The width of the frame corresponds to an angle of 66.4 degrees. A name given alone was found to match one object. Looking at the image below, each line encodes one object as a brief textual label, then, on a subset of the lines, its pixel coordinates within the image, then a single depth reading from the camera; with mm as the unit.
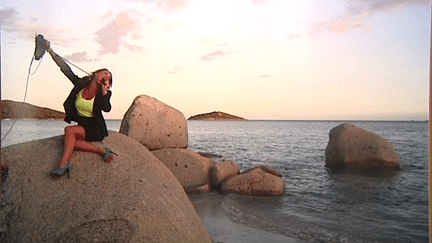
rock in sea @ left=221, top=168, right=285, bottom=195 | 8172
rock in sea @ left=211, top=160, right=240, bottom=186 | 8617
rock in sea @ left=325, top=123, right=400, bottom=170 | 12547
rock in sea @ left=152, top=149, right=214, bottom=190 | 8523
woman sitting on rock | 3199
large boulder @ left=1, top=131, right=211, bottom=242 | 2750
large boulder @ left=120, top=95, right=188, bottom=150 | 8938
